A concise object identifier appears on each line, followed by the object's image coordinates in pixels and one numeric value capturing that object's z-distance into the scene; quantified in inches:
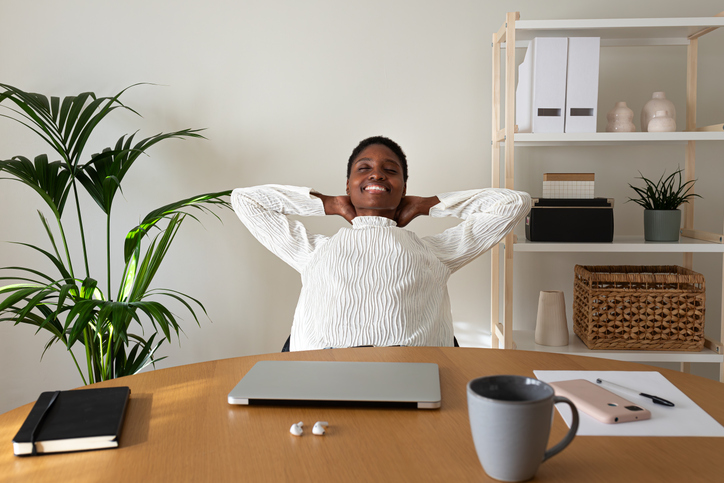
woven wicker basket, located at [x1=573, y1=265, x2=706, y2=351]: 73.0
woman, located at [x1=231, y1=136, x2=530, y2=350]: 52.2
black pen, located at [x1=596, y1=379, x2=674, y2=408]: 26.6
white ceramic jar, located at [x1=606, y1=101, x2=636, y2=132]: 75.2
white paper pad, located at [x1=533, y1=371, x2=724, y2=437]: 24.0
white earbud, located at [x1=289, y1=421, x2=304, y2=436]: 24.0
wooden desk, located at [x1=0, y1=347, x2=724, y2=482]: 20.8
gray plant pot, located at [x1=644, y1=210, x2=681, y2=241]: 76.7
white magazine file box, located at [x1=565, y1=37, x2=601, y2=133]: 72.0
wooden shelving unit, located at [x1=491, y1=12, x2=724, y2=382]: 71.3
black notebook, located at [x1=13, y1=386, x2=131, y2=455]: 22.8
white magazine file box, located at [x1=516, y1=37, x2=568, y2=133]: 71.9
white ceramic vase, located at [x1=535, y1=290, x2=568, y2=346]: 77.0
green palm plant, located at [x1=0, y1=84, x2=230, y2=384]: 63.7
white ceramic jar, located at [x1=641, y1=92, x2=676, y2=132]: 76.1
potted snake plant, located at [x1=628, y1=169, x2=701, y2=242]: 76.8
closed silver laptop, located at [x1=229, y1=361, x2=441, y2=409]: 27.0
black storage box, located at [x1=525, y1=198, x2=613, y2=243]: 75.4
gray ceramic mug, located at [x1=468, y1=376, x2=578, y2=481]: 18.8
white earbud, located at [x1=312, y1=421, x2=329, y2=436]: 24.1
